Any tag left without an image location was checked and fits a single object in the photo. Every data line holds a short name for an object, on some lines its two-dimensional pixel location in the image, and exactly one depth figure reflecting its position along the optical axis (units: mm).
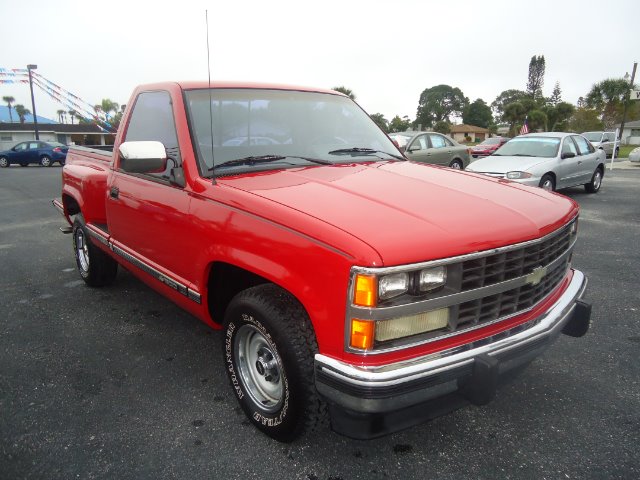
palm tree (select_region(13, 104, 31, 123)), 105694
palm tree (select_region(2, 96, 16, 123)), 108150
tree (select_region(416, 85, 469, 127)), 108500
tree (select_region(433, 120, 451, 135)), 76750
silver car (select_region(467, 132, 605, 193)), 9180
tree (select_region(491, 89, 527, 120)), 110875
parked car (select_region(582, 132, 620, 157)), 22781
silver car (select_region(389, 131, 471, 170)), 12258
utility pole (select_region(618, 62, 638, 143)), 29495
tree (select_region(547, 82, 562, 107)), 98750
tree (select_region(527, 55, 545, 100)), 97200
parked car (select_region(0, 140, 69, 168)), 24812
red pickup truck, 1864
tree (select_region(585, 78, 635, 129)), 40938
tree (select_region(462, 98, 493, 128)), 106375
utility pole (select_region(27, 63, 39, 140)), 29281
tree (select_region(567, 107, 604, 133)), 47338
